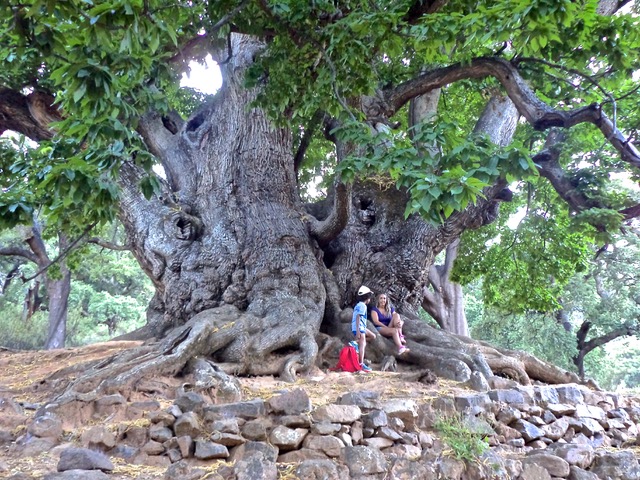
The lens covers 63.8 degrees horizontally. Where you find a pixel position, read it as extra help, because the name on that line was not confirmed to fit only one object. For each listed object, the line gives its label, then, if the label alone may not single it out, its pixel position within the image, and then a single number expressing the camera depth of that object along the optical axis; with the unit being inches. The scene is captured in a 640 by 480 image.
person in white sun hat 228.5
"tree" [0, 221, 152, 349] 631.8
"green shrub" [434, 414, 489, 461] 141.4
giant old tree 145.9
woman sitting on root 241.8
